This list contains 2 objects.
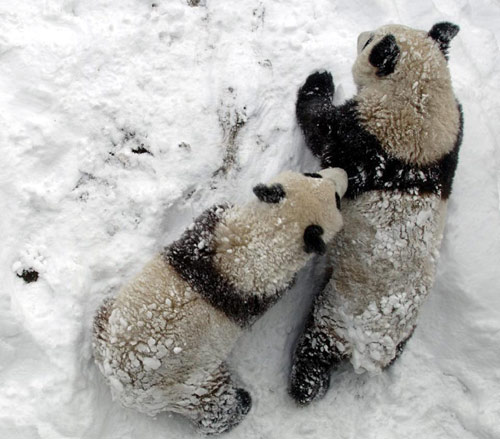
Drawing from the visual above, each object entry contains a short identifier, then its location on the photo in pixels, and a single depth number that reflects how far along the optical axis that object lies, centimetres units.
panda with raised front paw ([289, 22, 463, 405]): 445
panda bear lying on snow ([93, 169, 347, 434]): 407
